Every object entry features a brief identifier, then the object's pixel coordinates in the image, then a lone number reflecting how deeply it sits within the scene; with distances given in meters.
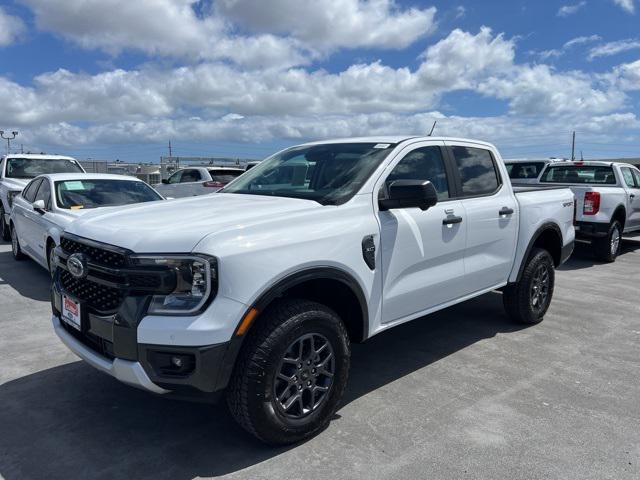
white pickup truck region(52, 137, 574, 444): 2.71
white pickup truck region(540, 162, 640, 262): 9.56
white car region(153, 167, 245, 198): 15.26
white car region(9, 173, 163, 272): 6.82
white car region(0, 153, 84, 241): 12.01
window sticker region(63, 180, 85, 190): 7.50
